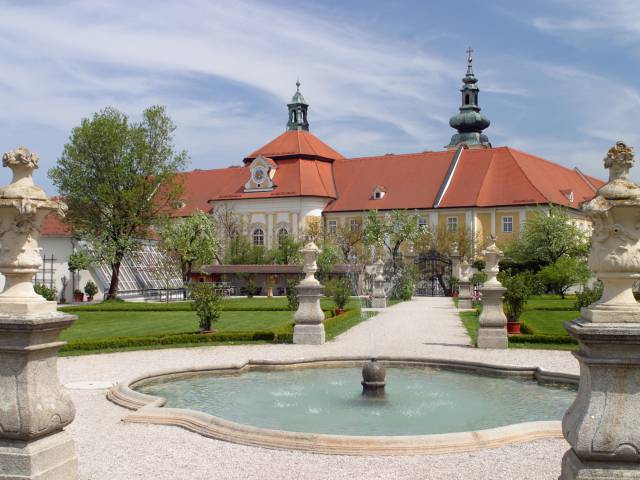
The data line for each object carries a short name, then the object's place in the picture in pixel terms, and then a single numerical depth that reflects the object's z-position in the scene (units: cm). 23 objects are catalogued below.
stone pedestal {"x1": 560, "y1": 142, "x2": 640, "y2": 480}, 505
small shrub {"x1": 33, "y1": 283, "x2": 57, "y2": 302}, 2578
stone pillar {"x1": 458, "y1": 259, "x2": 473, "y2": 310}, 3042
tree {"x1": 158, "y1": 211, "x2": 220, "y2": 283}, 4456
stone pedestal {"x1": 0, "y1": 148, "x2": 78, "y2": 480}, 568
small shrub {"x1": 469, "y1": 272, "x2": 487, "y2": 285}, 3753
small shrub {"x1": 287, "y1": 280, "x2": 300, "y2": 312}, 2462
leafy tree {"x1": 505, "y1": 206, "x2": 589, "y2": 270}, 4303
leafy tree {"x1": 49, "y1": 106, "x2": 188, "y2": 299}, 3747
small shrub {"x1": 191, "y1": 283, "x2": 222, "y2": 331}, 1830
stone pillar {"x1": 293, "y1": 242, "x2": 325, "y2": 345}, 1697
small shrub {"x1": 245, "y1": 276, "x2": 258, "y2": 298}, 3936
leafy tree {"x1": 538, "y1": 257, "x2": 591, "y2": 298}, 3334
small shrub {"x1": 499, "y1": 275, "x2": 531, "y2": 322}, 1808
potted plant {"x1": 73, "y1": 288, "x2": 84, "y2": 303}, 3972
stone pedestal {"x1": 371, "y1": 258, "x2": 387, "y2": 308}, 3039
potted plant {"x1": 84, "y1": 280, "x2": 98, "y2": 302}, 4022
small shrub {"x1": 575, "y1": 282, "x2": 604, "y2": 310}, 1952
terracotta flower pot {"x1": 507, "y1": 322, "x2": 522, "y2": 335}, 1819
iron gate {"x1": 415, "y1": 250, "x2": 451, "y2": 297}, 4422
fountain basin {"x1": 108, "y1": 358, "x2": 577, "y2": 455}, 741
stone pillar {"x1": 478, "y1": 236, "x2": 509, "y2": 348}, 1606
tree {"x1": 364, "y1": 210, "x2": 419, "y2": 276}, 5047
